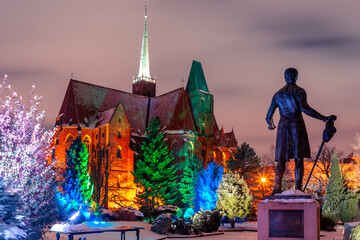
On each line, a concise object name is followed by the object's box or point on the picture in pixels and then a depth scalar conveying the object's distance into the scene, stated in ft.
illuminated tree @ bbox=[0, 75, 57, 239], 54.44
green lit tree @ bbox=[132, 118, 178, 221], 153.79
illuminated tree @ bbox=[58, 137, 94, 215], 108.17
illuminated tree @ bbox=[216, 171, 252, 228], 106.11
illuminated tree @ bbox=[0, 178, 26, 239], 35.99
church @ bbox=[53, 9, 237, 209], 177.68
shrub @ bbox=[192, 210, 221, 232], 94.79
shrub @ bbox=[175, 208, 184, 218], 129.18
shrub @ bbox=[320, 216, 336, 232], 90.79
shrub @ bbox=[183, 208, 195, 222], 134.10
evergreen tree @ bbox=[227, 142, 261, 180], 157.17
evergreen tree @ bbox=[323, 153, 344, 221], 95.50
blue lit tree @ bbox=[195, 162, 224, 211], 132.67
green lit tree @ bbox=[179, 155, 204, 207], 159.94
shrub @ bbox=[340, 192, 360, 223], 94.73
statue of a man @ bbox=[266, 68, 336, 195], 33.24
